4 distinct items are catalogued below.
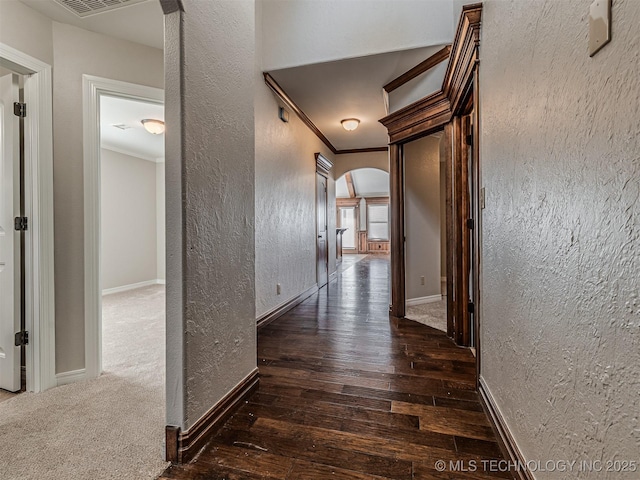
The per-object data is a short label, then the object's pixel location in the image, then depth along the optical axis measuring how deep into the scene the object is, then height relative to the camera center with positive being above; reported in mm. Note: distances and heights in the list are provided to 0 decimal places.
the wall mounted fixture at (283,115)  3559 +1506
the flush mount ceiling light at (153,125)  3998 +1555
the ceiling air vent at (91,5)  1784 +1427
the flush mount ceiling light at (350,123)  4465 +1734
